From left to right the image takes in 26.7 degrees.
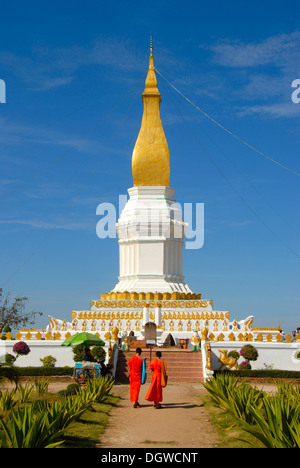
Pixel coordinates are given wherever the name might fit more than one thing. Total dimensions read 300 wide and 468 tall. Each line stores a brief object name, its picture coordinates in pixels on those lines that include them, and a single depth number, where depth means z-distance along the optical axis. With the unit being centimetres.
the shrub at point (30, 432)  1007
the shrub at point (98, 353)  2797
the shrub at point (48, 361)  2974
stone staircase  2669
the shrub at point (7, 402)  1591
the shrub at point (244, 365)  2869
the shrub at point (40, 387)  1878
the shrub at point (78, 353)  2816
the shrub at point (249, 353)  2947
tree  4669
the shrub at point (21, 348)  3083
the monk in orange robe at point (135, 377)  1784
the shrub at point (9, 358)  3031
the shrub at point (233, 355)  2964
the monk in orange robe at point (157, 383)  1748
